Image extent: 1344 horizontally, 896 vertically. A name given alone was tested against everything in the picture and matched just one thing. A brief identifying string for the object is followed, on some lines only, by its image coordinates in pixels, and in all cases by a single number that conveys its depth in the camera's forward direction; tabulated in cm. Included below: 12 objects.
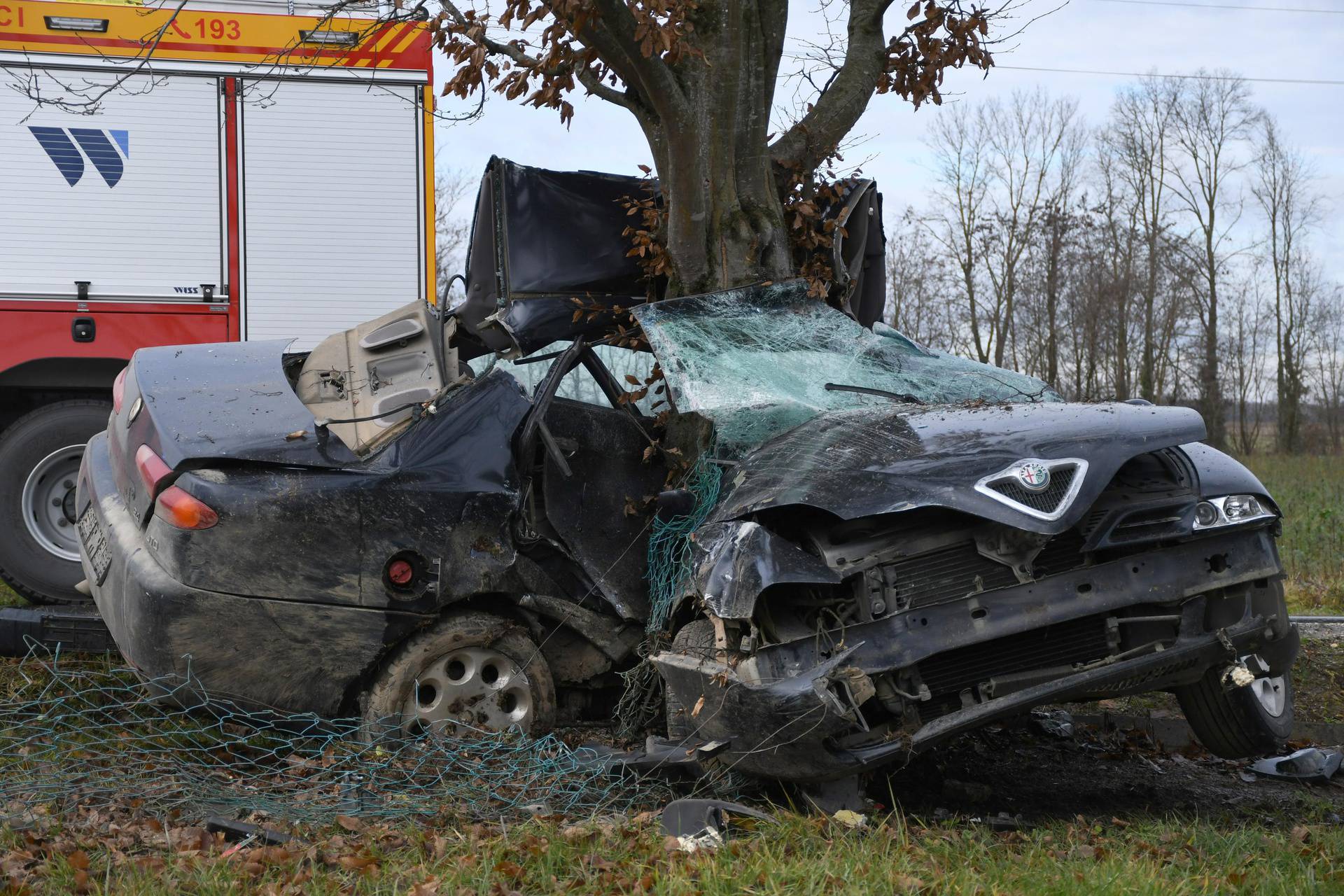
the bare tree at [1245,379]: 3913
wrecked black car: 362
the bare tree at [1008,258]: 3303
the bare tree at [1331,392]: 3988
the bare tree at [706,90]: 574
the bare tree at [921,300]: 3344
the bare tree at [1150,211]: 3353
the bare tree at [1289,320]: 3912
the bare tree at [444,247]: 2980
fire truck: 649
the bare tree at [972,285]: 3350
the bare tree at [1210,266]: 3356
